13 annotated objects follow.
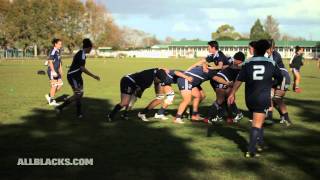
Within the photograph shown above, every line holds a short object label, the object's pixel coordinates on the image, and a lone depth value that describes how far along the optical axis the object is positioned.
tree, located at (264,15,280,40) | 142.12
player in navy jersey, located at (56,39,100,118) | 11.47
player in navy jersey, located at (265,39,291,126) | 10.54
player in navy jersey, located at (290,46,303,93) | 20.55
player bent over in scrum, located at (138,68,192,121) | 10.44
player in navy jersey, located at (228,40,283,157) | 7.23
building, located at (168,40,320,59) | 113.25
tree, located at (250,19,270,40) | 132.05
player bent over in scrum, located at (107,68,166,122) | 10.49
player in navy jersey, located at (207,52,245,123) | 10.49
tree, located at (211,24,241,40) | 149.50
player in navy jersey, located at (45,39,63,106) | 13.90
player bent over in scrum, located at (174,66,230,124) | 10.62
